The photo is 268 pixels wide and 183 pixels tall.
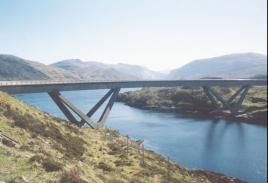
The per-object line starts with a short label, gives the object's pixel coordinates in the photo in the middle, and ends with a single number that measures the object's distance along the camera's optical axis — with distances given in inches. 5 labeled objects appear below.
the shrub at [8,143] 626.4
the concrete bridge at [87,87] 1760.5
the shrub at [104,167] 821.7
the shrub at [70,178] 488.6
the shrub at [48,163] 551.2
